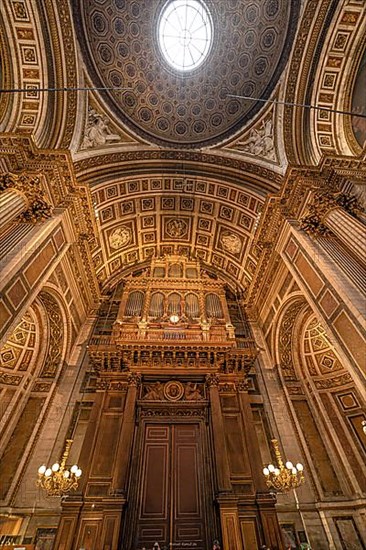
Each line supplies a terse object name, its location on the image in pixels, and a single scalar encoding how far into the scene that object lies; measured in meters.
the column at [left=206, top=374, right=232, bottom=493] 7.23
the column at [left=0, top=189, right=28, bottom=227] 6.64
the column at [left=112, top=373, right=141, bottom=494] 7.10
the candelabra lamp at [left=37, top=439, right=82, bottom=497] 6.66
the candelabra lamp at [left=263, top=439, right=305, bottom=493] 7.10
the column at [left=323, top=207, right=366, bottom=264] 6.49
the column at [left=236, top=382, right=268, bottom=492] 7.58
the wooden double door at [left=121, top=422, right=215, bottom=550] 6.73
